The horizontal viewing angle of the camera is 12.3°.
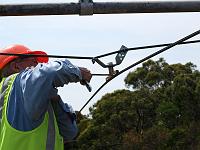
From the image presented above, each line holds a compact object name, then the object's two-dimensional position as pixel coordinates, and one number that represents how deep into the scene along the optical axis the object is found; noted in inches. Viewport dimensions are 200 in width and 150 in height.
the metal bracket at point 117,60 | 187.1
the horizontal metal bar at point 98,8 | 169.2
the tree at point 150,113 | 1849.7
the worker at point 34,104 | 168.9
